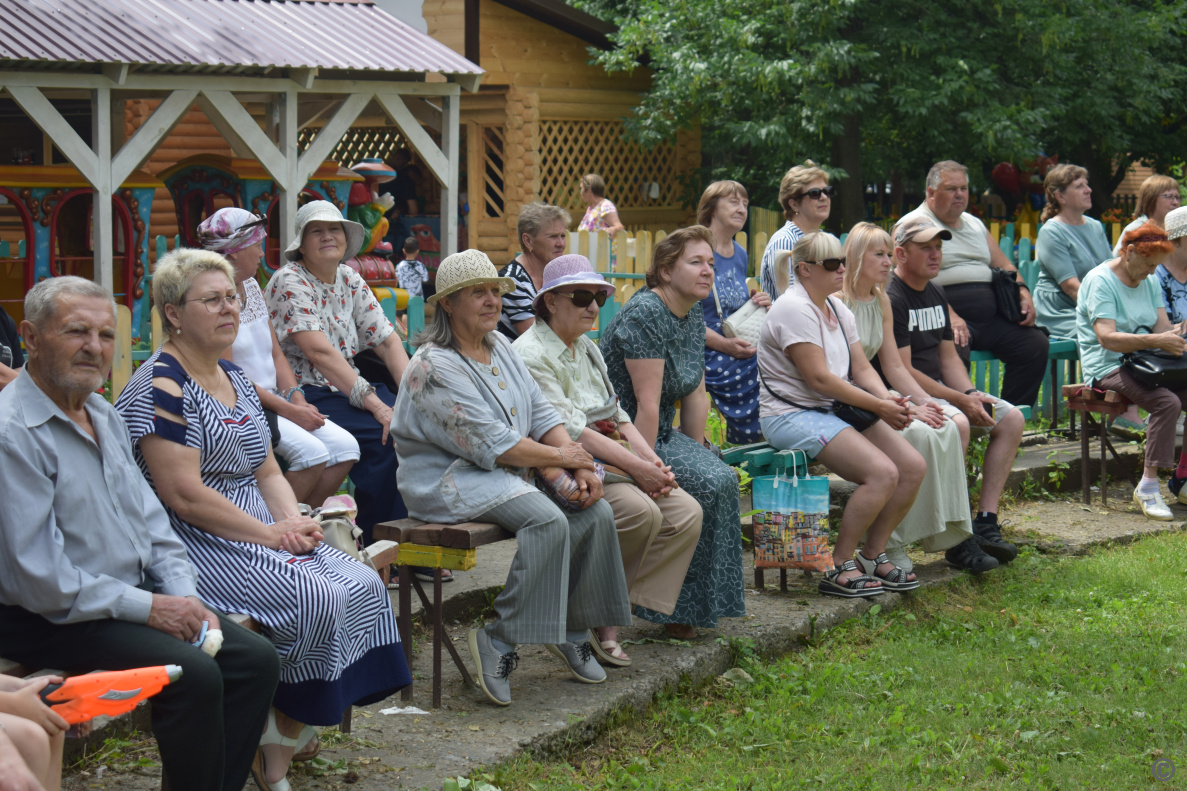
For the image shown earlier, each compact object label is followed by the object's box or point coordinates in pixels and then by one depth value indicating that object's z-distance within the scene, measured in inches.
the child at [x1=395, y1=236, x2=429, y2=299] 467.5
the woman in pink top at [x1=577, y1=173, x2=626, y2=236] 453.1
